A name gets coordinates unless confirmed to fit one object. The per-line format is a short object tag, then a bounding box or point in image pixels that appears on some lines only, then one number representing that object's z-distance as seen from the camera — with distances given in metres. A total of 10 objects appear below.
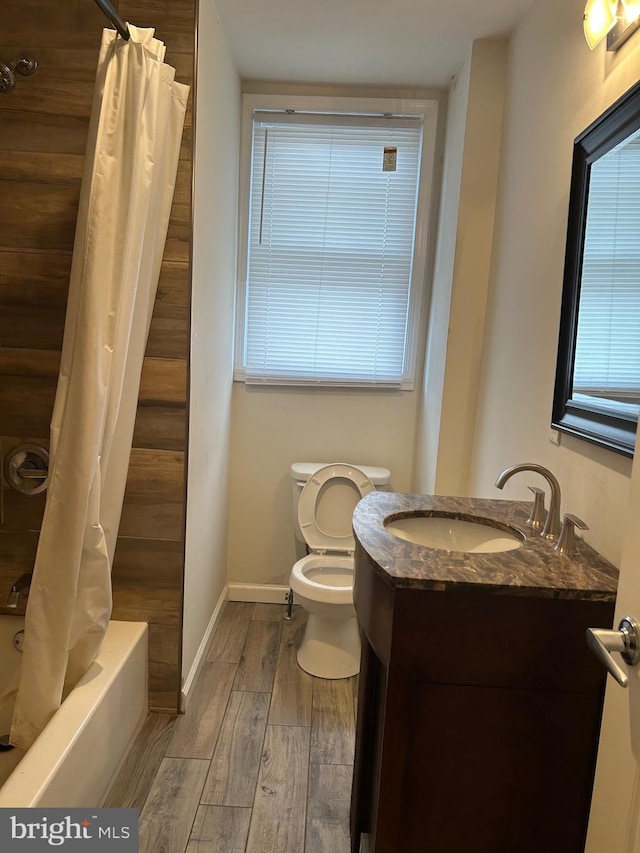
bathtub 1.22
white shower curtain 1.35
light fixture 1.17
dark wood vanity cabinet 1.05
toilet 2.20
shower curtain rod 1.23
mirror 1.16
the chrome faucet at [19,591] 1.67
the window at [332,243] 2.60
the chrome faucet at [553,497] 1.31
